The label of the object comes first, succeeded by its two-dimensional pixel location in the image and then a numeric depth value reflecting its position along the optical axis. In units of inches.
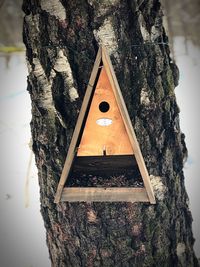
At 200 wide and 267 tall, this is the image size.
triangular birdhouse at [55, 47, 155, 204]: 66.2
